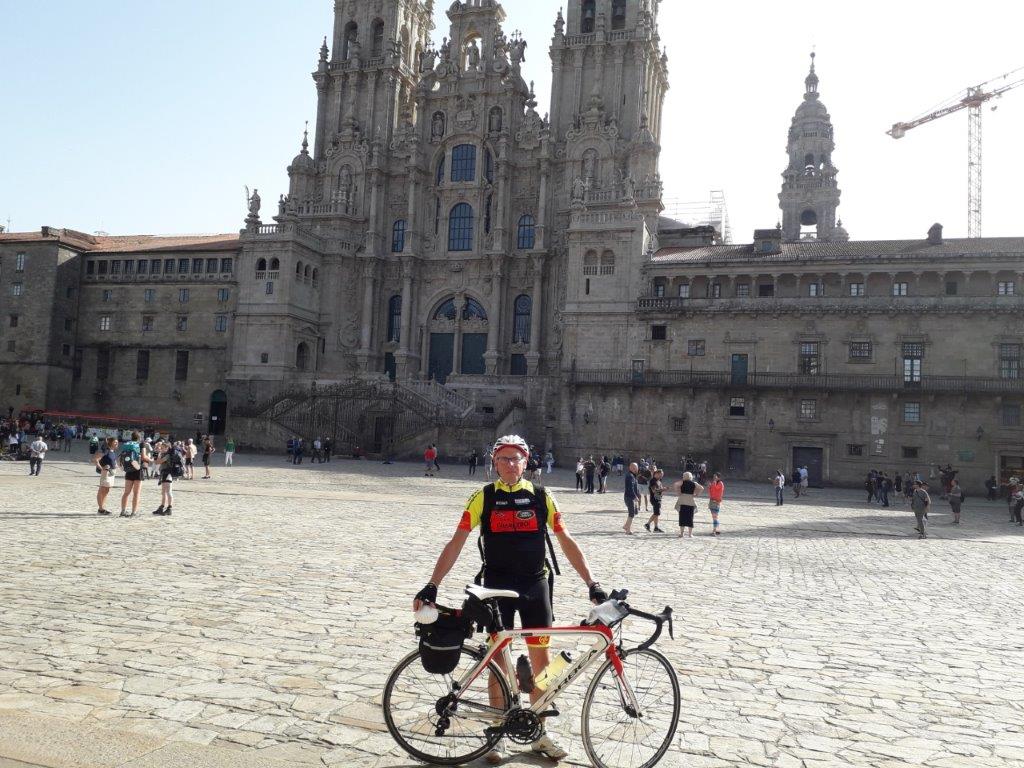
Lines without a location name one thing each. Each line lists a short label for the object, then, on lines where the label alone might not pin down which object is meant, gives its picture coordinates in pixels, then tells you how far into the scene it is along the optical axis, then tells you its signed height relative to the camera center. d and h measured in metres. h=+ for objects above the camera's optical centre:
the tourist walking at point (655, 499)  21.03 -1.12
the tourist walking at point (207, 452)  30.71 -0.69
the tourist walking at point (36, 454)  28.39 -1.00
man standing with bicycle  5.98 -0.68
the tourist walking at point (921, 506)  21.93 -0.97
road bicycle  5.52 -1.75
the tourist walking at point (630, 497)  20.30 -1.06
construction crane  99.12 +45.39
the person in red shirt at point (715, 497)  20.55 -0.96
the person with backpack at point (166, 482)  18.66 -1.15
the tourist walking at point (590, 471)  33.84 -0.74
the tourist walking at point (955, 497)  25.85 -0.81
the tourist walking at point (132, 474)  17.84 -0.97
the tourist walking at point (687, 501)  19.38 -1.02
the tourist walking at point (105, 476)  18.30 -1.07
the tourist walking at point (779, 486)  30.84 -0.89
